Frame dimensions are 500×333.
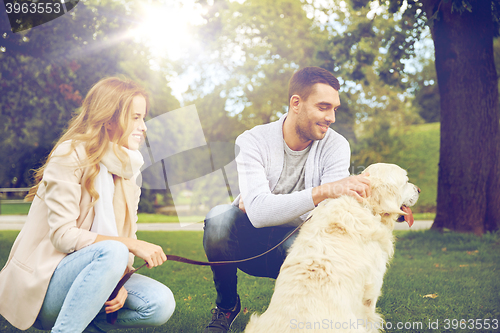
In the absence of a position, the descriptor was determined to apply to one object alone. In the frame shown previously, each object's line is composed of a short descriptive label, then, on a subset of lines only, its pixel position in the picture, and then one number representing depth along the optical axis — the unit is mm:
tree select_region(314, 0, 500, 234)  7355
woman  2154
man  3139
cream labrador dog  2055
